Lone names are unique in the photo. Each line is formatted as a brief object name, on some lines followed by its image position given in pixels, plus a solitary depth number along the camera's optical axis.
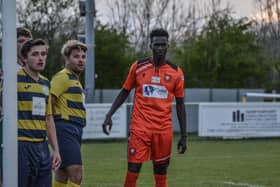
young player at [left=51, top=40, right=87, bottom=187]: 16.48
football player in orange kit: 17.84
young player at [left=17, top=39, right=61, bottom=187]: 13.45
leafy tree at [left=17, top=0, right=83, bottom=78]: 73.81
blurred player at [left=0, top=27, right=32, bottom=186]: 14.65
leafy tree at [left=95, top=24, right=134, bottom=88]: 69.16
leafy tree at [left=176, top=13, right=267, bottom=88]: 73.20
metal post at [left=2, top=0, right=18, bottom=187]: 11.12
